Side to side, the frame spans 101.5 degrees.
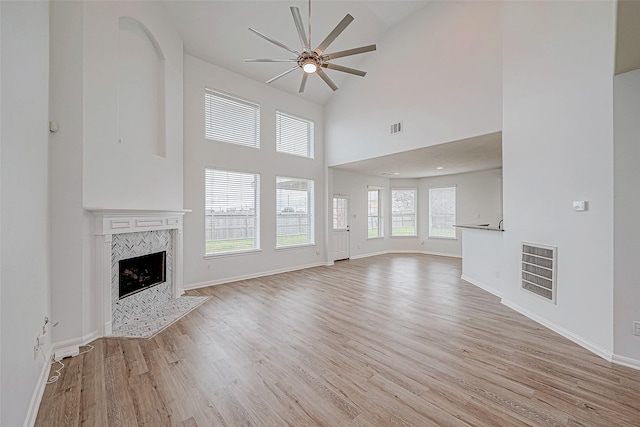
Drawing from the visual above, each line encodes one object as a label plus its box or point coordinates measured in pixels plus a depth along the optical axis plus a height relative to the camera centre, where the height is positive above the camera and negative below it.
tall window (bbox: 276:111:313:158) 6.45 +1.99
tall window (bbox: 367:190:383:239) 8.70 -0.07
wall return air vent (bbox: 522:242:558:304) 3.08 -0.73
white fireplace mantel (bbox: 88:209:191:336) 2.98 -0.31
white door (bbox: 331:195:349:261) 7.63 -0.45
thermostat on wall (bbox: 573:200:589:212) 2.65 +0.07
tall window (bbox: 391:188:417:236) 9.27 +0.00
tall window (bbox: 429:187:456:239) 8.41 -0.01
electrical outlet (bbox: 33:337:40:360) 1.95 -1.03
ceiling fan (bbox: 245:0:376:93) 2.78 +1.83
